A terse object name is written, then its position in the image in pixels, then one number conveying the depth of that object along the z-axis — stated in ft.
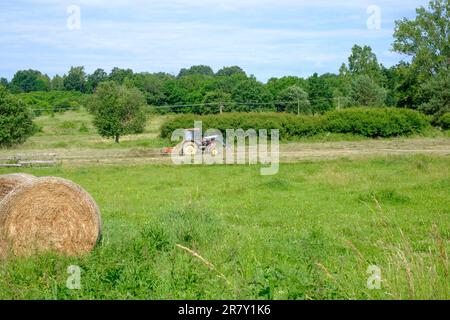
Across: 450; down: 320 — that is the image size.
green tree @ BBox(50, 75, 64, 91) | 292.53
